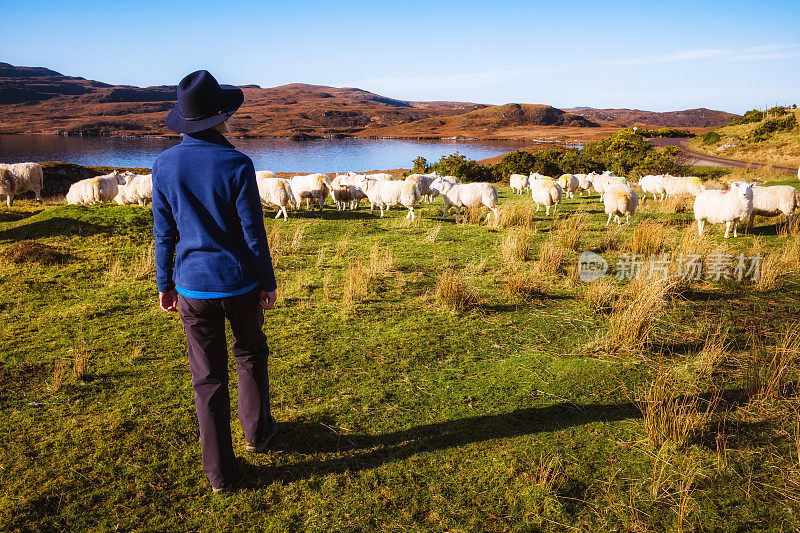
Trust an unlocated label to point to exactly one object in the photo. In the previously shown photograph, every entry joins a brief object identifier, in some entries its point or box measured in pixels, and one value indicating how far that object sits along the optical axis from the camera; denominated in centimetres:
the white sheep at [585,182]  2078
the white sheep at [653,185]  1881
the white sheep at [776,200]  1103
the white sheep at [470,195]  1395
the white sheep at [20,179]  1892
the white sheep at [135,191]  1784
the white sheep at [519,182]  2342
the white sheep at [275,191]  1457
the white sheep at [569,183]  1933
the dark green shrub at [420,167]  3462
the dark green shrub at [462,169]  3334
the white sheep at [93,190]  1902
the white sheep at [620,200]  1232
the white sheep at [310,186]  1659
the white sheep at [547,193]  1460
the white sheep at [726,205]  1054
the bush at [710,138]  4816
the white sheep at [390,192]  1473
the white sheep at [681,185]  1795
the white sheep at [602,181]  1916
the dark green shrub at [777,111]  5060
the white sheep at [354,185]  1797
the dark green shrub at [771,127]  4128
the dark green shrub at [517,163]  3722
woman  280
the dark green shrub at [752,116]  5705
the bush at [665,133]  7025
